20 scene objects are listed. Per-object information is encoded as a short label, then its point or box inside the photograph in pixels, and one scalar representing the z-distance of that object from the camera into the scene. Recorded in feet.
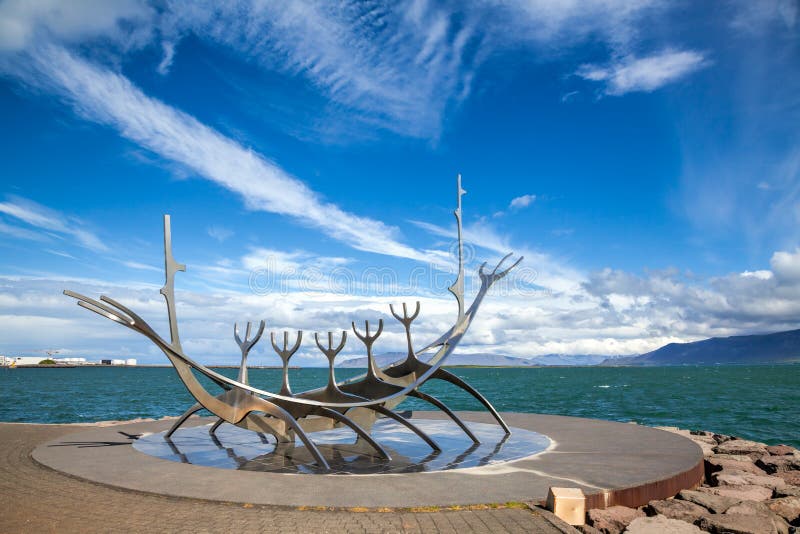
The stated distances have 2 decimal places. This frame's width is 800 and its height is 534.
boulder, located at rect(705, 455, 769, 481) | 45.74
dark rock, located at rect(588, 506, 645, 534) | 28.07
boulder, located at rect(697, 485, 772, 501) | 36.99
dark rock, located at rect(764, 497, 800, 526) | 33.50
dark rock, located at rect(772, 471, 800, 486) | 42.68
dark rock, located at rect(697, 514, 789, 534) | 28.96
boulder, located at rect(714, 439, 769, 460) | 53.65
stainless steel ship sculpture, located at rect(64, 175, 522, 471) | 42.39
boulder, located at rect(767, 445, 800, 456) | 55.31
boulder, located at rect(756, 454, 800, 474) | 46.41
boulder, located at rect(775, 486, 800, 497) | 37.40
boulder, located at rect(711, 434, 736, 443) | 63.09
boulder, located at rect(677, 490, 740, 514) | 32.42
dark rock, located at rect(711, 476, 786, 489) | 40.27
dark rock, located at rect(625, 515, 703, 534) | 27.81
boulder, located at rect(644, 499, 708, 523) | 30.83
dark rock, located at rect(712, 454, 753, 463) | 49.61
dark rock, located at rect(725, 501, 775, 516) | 31.73
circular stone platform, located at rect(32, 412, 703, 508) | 30.53
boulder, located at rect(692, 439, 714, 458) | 52.90
